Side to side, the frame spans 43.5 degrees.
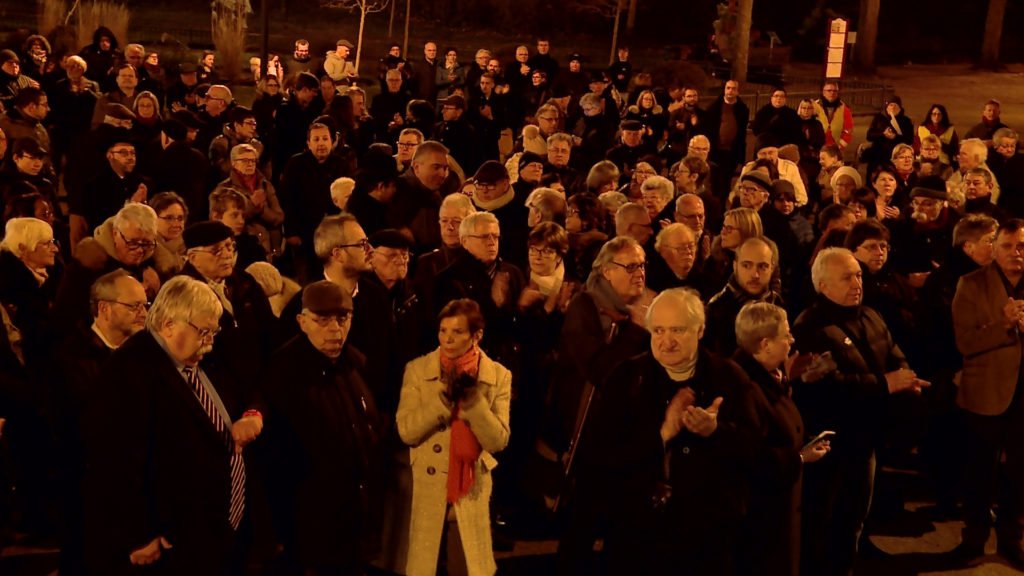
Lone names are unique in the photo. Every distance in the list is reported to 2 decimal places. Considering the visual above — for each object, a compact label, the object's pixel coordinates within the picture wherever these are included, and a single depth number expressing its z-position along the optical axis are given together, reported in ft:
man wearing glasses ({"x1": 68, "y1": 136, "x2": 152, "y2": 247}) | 31.71
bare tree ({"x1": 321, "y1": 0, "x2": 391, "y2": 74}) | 142.24
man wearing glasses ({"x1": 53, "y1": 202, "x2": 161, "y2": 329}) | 22.00
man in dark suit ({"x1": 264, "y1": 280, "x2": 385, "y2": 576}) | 17.74
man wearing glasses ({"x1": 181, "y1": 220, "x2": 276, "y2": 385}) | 20.90
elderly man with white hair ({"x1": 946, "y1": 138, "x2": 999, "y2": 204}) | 36.99
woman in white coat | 18.58
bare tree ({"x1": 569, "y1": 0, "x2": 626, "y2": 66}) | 137.63
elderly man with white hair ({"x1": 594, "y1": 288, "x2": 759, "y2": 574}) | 17.13
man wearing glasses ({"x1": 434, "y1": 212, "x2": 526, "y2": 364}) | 22.93
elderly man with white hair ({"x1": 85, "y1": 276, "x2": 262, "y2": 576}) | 15.66
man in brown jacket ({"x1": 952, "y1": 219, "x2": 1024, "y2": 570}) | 23.97
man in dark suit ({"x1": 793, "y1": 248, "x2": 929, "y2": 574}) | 20.39
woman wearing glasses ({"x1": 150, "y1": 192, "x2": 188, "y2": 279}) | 25.30
